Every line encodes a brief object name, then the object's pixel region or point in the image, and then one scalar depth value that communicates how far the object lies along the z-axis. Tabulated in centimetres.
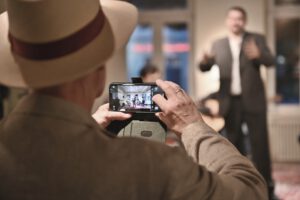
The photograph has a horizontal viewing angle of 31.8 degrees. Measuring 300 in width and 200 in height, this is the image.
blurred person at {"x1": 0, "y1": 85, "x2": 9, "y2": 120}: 338
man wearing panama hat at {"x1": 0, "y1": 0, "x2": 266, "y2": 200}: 86
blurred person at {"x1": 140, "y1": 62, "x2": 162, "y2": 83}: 360
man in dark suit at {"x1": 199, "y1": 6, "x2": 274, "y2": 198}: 404
